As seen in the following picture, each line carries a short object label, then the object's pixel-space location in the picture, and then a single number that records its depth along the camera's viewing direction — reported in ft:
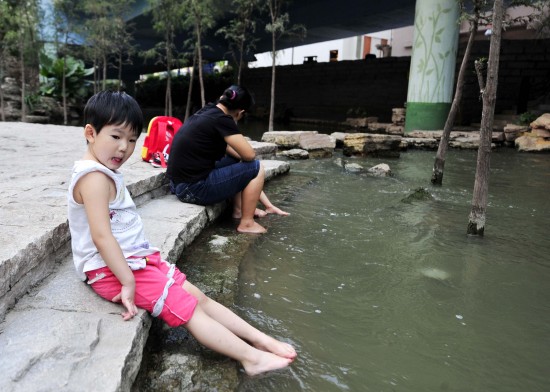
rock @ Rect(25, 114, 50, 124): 59.96
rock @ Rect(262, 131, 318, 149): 28.89
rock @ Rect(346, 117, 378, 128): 60.03
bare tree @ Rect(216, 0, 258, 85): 50.67
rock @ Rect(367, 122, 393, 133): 52.96
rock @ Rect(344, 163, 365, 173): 22.62
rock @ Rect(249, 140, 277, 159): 20.64
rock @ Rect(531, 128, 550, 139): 35.40
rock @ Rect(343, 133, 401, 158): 28.60
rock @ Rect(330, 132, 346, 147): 33.06
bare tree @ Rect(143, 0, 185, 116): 56.59
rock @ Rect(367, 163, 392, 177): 21.88
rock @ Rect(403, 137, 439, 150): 35.73
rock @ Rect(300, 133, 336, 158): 28.25
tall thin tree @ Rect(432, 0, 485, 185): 18.28
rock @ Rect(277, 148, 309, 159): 26.61
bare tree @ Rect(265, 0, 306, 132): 44.27
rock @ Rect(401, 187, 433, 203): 16.21
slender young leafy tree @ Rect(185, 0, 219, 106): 51.93
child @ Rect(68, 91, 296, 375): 5.35
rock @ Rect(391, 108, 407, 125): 51.65
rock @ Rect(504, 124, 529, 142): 37.96
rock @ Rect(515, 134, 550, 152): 34.30
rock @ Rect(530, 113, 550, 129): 35.40
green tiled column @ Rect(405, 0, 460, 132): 42.04
